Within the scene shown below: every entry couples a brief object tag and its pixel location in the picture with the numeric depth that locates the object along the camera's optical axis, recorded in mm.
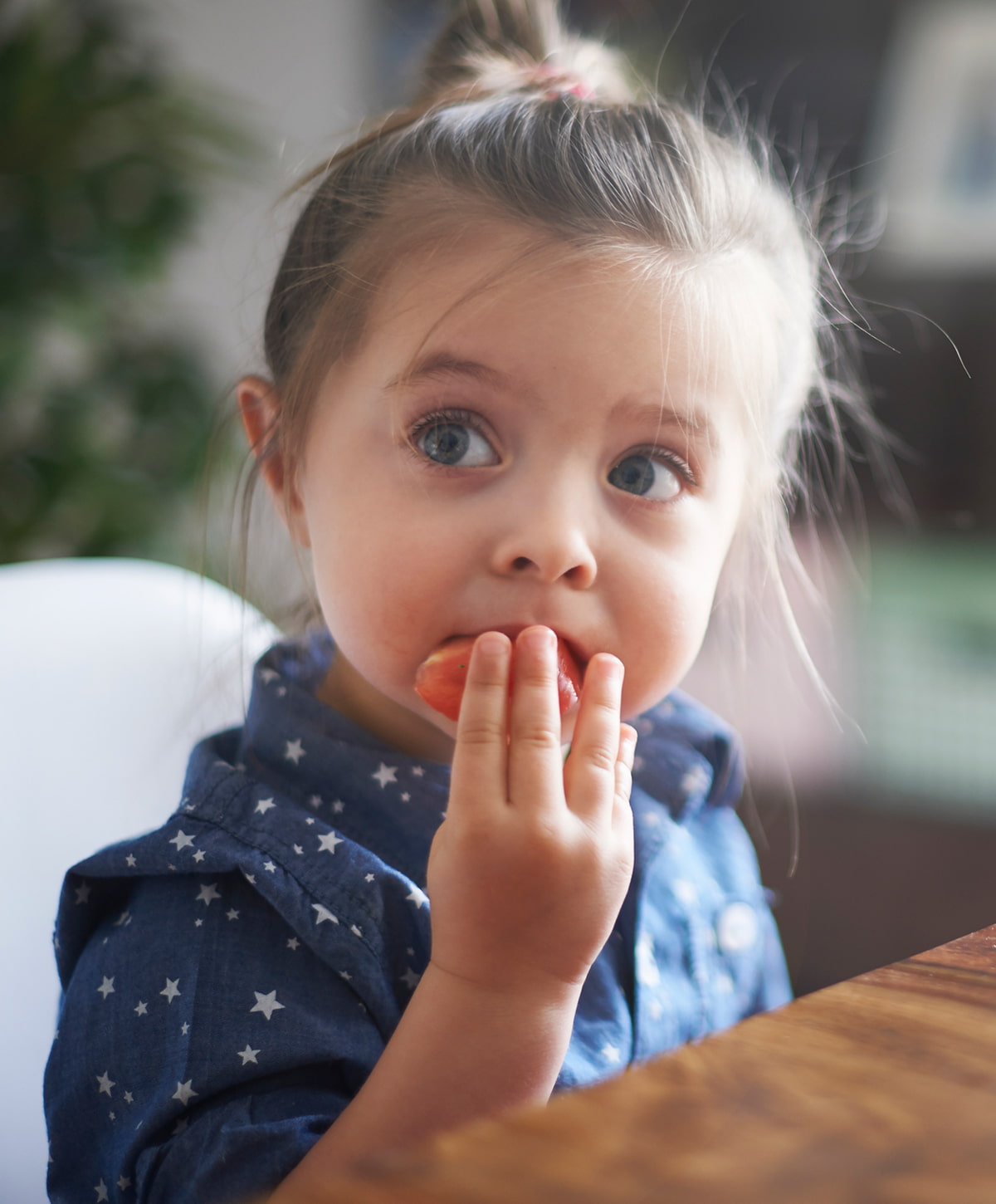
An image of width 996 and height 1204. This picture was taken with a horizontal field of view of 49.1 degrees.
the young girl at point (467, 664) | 569
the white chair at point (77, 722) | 733
